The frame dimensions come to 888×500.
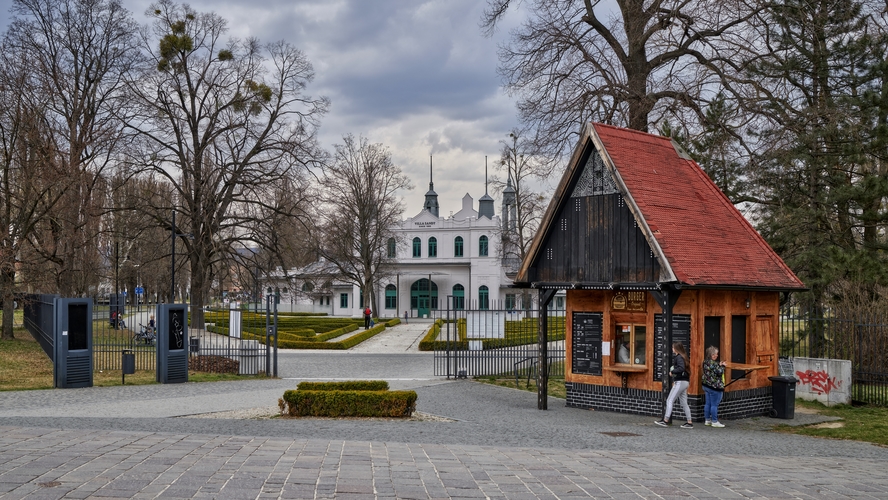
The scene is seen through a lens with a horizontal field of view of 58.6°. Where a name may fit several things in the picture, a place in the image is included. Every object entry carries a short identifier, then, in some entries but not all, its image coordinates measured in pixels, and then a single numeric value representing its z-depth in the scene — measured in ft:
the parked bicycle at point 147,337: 89.41
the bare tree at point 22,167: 98.32
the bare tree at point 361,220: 197.16
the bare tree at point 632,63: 82.79
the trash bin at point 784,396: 55.52
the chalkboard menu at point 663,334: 52.21
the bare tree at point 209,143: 129.70
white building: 229.04
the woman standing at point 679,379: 49.90
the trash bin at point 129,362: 71.87
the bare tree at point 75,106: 110.52
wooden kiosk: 51.90
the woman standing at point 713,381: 50.52
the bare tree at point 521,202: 172.45
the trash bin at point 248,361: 82.94
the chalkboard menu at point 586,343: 57.11
